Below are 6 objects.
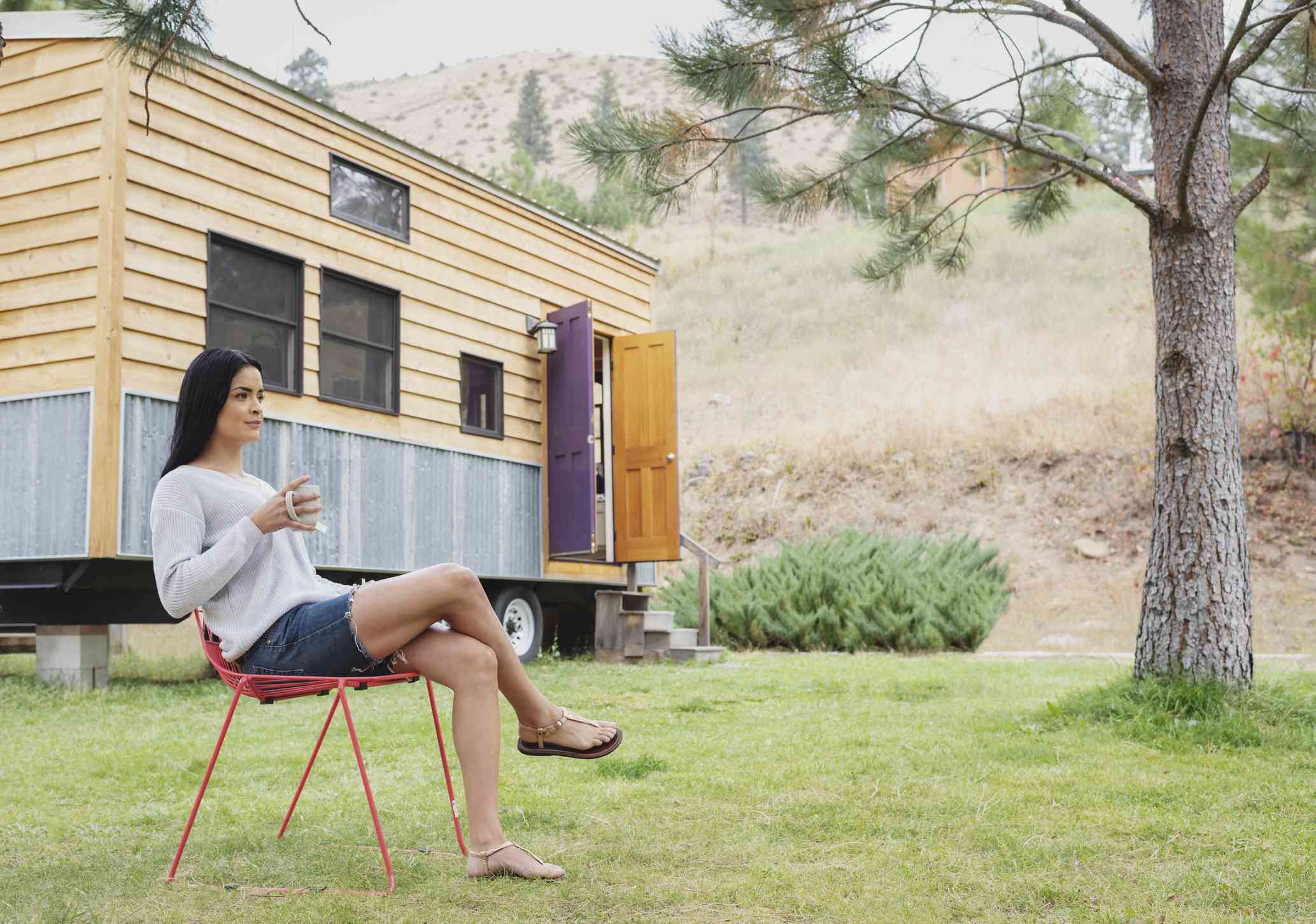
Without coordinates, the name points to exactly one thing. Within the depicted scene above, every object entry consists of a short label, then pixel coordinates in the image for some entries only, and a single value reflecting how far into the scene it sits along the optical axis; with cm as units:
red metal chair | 266
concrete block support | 654
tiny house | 624
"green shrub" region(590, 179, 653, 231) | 2267
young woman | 261
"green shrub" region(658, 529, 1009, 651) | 1016
